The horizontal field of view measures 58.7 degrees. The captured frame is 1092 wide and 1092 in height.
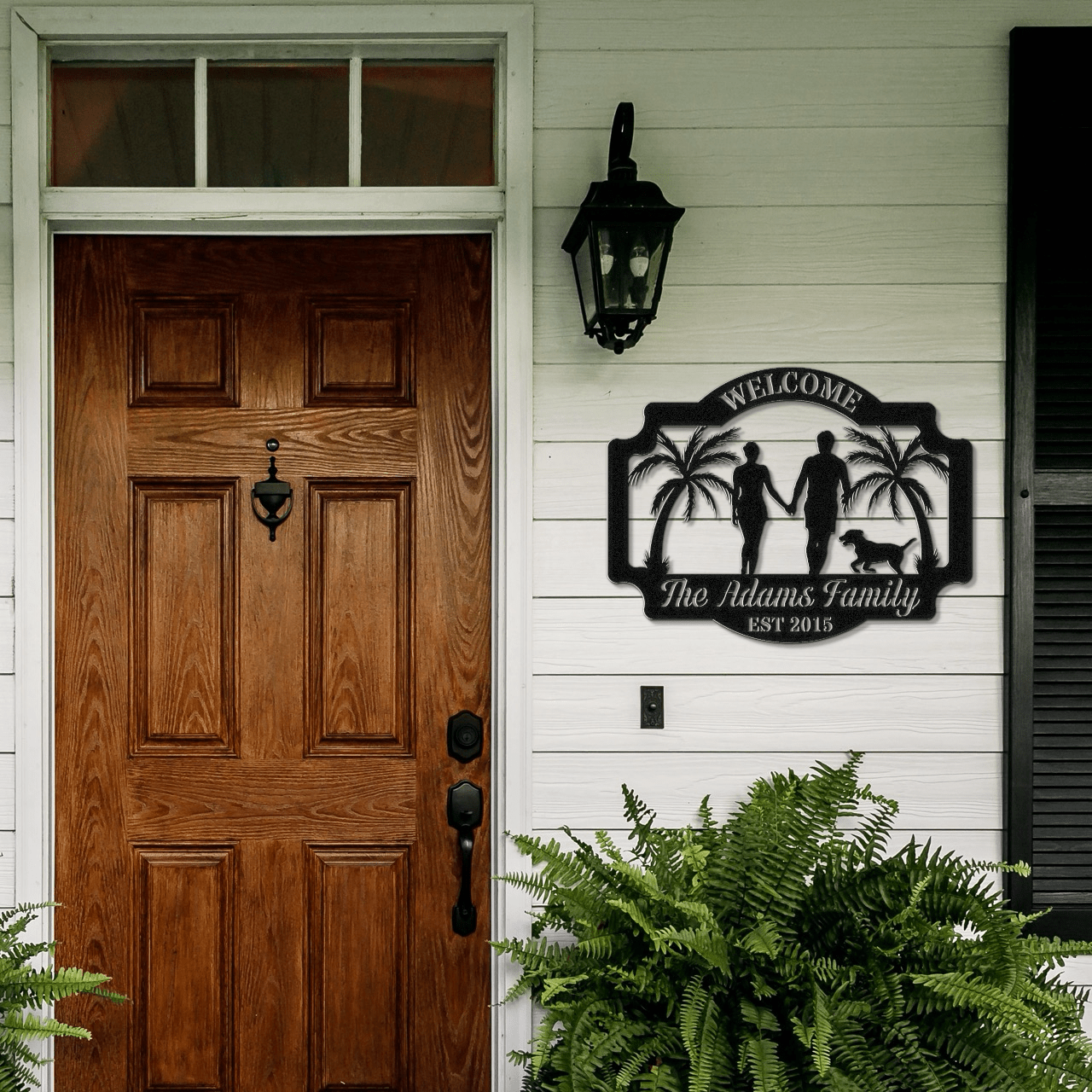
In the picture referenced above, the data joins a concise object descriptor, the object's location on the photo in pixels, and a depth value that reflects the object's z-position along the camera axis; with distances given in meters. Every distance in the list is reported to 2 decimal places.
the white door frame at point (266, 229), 1.98
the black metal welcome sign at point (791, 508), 2.01
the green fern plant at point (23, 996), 1.72
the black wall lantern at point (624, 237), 1.80
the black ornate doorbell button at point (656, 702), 2.00
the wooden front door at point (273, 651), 2.04
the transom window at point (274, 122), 2.04
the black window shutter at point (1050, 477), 2.00
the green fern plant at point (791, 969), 1.54
